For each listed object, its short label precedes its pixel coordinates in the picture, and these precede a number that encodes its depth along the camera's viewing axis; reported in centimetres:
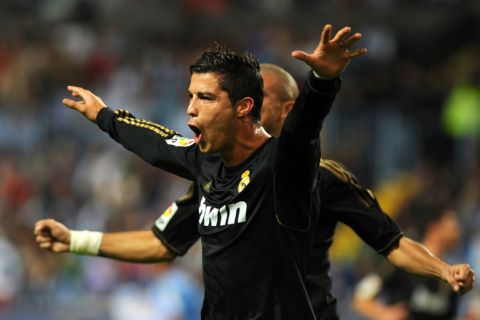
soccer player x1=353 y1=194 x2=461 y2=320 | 1540
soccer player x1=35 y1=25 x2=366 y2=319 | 946
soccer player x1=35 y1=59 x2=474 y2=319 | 1089
